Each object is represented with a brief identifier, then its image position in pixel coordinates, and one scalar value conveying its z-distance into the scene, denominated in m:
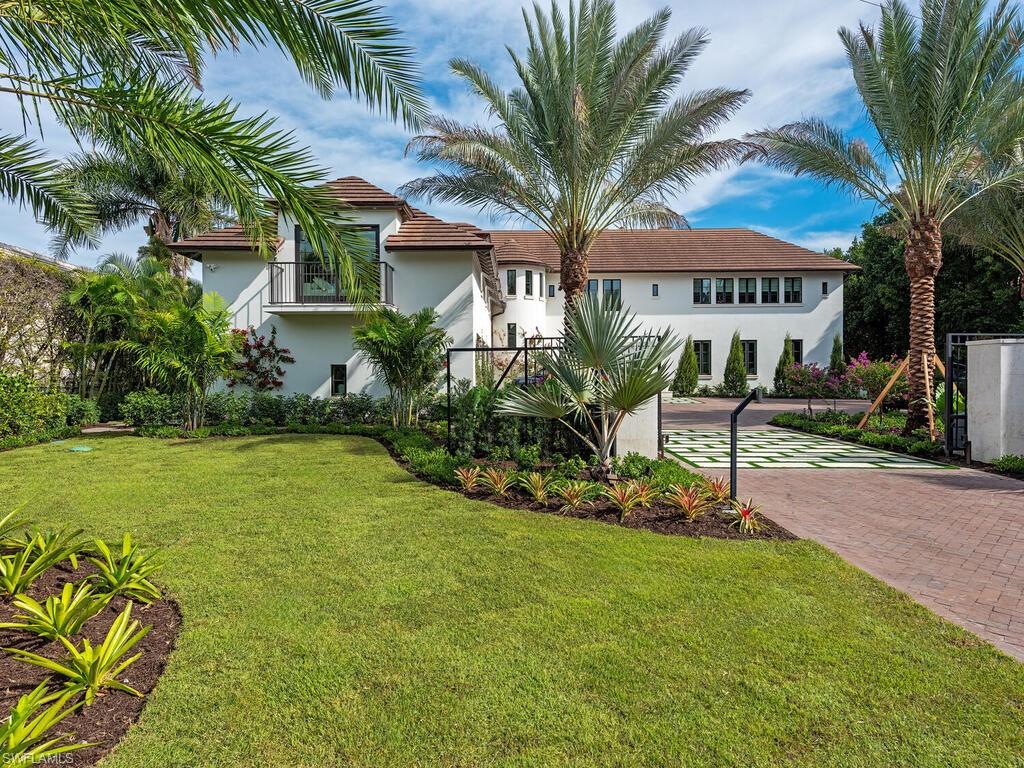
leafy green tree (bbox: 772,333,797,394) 29.42
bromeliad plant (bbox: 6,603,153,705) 2.78
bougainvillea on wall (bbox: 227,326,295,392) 16.34
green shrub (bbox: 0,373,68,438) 12.29
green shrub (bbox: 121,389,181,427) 14.14
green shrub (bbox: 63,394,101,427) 14.70
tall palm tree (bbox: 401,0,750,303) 11.70
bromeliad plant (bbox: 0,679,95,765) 2.20
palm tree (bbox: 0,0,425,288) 3.75
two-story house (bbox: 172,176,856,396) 16.36
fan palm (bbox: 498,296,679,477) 6.82
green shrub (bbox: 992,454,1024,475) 9.17
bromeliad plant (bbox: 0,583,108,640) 3.17
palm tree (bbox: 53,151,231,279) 22.25
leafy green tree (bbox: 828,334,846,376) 28.09
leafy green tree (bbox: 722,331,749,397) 29.80
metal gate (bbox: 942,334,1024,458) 10.48
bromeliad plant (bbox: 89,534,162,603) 3.90
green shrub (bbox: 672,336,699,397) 29.94
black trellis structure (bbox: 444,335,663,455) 7.16
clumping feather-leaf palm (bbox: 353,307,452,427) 12.86
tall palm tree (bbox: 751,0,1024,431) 10.92
